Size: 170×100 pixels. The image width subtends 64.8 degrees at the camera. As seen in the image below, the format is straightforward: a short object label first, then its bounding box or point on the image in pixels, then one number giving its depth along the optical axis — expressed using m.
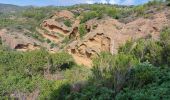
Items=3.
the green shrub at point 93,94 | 7.18
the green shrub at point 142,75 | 7.32
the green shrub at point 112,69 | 7.56
